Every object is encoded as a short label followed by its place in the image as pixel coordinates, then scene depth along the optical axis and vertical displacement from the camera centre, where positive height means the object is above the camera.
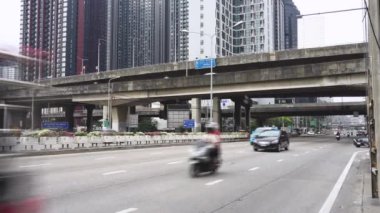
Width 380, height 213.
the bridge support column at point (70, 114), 87.19 +1.25
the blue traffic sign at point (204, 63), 54.22 +7.02
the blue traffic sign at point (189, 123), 63.25 -0.53
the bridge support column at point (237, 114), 69.62 +0.81
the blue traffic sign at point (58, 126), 72.84 -0.91
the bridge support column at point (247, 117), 72.44 +0.34
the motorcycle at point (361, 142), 41.60 -2.24
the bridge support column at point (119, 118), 69.00 +0.31
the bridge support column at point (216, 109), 60.81 +1.41
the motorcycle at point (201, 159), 14.45 -1.29
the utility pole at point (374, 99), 10.91 +0.54
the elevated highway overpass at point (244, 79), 45.31 +4.67
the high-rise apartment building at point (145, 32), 91.12 +20.27
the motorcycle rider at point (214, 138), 14.99 -0.65
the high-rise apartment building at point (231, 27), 132.50 +29.82
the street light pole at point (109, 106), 61.84 +1.93
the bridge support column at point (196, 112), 60.94 +1.04
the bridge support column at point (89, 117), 85.04 +0.62
